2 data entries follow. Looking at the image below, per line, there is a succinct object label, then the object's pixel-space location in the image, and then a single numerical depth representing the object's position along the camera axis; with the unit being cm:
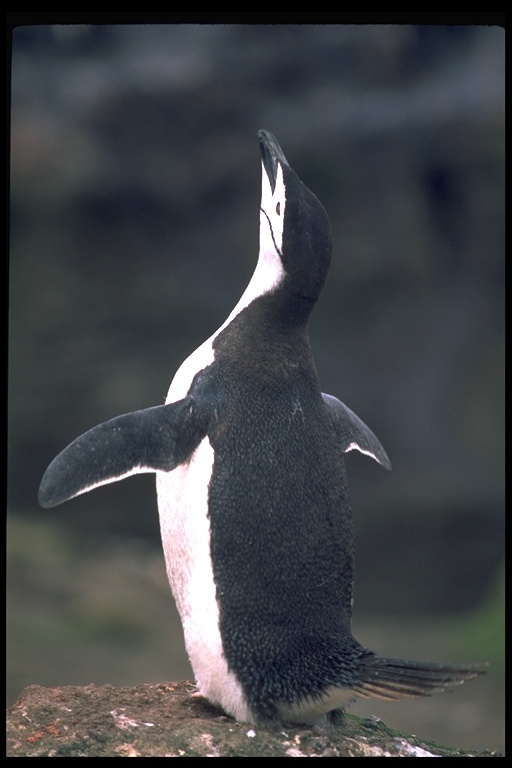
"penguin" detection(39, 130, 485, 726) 1176
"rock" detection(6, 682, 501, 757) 1169
